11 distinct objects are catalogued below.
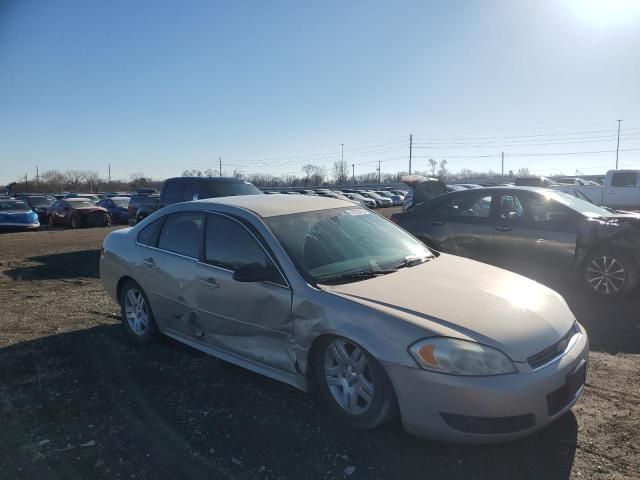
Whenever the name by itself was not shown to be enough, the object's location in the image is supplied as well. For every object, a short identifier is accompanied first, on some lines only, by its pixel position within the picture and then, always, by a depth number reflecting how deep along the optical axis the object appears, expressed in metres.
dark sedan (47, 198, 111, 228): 23.76
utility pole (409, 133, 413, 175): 89.88
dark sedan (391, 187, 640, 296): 6.45
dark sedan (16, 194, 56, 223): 27.35
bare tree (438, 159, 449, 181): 121.94
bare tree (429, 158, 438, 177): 127.06
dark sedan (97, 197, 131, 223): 27.30
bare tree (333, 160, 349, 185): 117.56
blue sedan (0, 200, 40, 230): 20.59
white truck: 20.64
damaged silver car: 2.81
